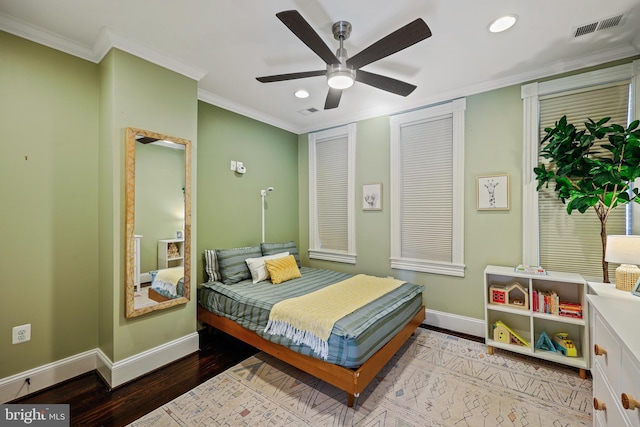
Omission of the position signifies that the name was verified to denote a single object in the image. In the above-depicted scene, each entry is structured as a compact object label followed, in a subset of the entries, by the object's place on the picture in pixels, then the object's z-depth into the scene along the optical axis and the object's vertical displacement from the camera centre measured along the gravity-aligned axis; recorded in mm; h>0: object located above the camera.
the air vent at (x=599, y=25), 2014 +1435
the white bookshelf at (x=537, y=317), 2355 -981
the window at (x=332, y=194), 4035 +288
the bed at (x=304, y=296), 1937 -918
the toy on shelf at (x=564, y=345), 2422 -1206
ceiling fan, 1616 +1099
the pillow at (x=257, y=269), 3213 -674
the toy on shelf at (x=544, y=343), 2531 -1227
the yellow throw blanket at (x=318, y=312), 2049 -816
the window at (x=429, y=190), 3186 +286
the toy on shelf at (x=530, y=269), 2541 -548
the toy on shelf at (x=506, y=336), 2666 -1221
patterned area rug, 1861 -1415
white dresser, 968 -614
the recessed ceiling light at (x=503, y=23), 2006 +1434
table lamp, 1863 -316
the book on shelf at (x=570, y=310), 2389 -867
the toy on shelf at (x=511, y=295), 2635 -838
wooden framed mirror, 2309 -84
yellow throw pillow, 3201 -691
